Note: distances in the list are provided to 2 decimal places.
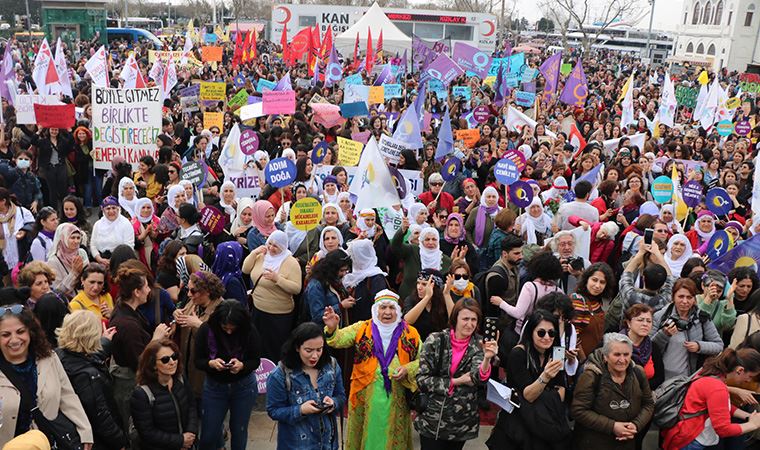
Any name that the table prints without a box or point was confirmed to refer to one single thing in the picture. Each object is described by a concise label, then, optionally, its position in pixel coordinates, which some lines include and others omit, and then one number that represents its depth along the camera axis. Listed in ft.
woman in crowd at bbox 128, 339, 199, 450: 13.79
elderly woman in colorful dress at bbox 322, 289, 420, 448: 15.21
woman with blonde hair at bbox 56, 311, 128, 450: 13.80
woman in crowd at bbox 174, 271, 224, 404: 16.30
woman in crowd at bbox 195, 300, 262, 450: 15.44
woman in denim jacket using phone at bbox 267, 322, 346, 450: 13.98
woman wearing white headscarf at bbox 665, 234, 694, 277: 21.48
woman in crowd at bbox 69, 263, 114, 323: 17.24
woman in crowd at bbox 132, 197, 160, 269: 23.15
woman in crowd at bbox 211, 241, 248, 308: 19.52
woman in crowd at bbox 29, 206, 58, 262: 21.42
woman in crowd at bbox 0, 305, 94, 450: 12.56
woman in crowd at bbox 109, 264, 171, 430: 15.29
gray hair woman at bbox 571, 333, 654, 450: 14.57
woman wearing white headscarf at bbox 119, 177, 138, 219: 25.72
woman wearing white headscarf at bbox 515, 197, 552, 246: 25.52
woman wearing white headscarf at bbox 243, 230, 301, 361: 19.70
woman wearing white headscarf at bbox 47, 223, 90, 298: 19.56
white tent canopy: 109.29
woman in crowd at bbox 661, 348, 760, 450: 14.88
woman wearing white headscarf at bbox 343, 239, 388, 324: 19.13
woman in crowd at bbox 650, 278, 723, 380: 17.22
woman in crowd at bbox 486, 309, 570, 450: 14.55
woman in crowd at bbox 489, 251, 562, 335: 17.53
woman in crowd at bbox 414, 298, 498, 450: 14.61
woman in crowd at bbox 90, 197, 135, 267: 22.38
